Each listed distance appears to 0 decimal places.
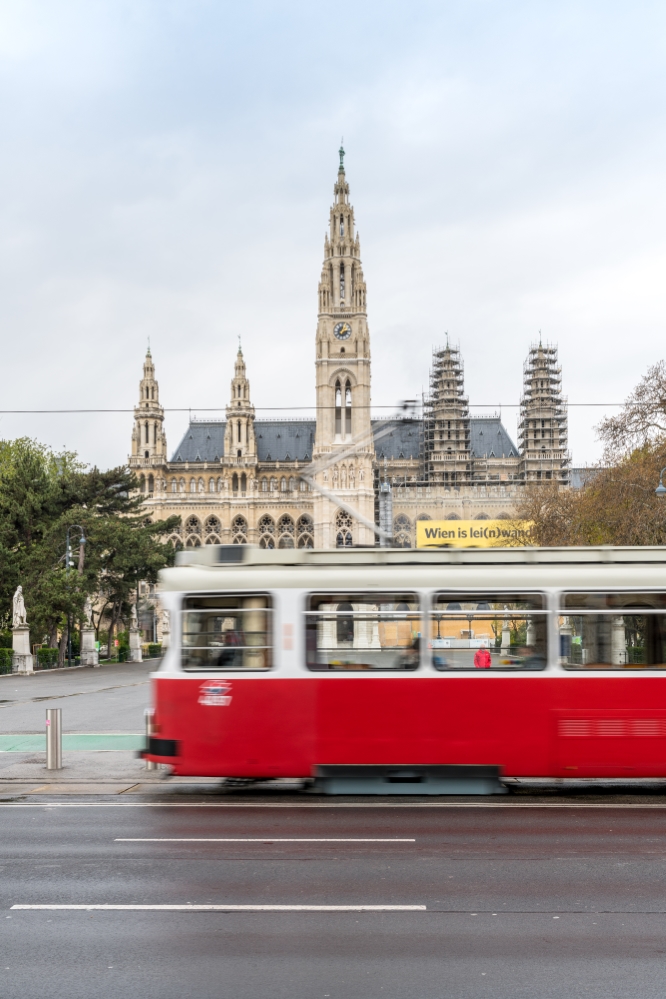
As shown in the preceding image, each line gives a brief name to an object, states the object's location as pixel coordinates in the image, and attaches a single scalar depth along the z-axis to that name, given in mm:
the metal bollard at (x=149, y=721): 12827
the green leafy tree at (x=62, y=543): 56750
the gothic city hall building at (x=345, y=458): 121375
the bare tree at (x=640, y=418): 37000
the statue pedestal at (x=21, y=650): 48500
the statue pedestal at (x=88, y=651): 59344
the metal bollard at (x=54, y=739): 14984
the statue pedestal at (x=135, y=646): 69312
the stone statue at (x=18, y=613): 48938
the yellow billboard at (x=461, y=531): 89506
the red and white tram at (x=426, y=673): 12305
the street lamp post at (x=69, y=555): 55825
